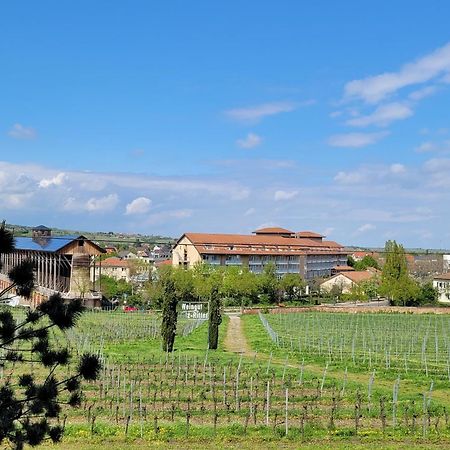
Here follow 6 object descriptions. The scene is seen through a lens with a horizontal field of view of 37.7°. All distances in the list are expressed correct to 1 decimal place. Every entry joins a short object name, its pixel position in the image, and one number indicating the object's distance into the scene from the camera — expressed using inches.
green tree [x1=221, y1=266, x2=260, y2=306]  2837.1
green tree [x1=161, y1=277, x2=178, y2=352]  1251.8
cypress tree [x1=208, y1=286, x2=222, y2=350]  1346.0
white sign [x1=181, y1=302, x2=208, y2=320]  2314.2
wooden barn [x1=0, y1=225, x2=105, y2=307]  2396.7
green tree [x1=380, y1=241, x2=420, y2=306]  2888.8
